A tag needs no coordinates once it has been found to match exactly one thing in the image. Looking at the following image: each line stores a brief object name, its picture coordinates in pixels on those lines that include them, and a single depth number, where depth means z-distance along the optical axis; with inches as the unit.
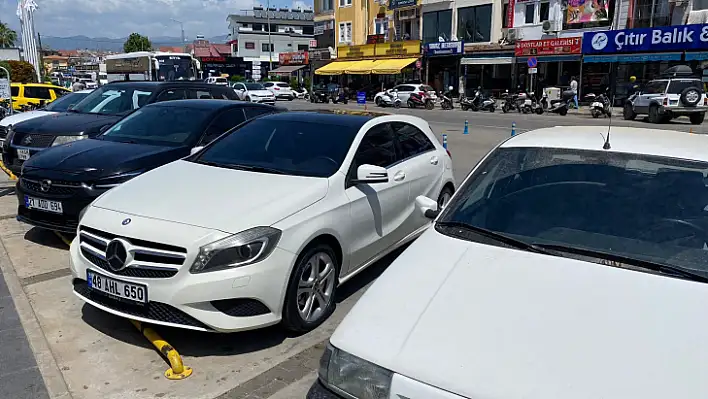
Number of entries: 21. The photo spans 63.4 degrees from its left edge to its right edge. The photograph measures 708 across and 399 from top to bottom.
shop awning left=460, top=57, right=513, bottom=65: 1414.7
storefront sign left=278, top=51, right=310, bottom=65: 2315.5
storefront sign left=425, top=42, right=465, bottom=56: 1525.6
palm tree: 2459.4
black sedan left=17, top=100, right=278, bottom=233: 224.7
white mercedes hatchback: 144.8
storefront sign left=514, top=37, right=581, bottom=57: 1244.5
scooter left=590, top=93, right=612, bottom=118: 977.5
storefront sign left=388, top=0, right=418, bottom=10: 1712.1
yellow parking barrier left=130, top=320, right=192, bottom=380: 143.4
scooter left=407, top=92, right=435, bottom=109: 1310.3
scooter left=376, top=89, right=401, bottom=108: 1359.5
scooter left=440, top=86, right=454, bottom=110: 1304.1
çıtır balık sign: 1044.5
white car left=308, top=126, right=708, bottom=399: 79.4
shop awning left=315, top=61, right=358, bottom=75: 1927.7
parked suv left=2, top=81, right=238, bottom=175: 324.8
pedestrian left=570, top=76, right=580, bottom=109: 1120.9
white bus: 1147.3
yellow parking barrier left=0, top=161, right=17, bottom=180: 385.1
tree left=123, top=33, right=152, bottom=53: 3267.7
